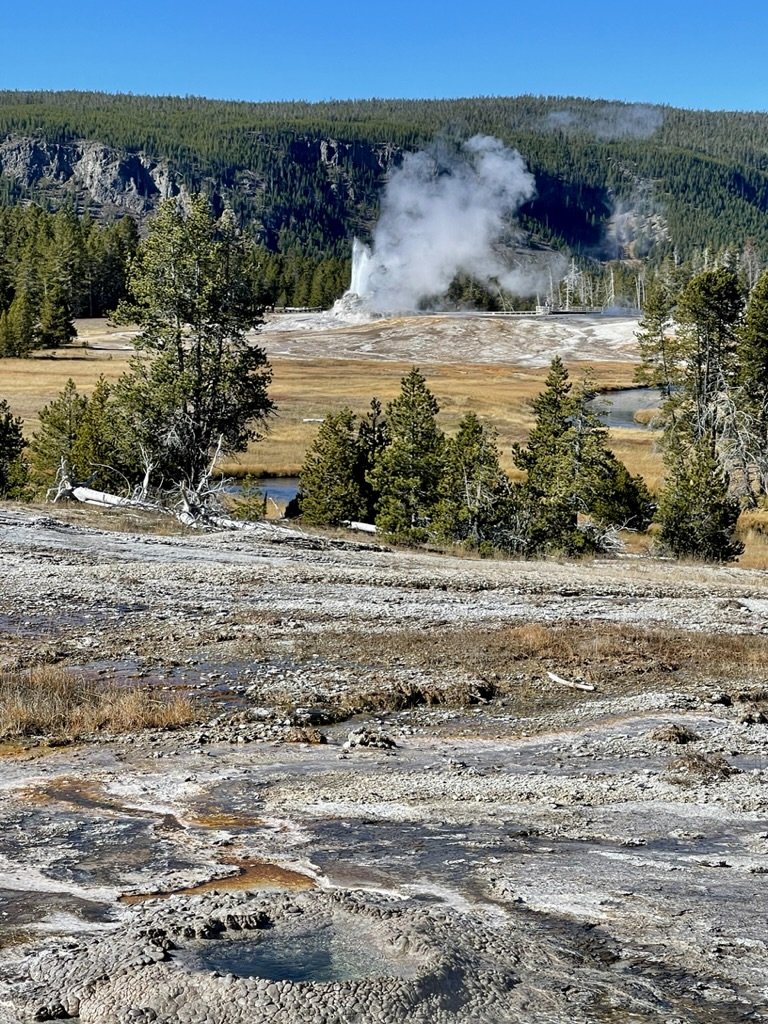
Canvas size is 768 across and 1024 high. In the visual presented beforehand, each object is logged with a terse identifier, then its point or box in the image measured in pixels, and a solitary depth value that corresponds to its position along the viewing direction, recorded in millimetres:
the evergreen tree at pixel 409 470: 43500
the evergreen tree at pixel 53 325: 130875
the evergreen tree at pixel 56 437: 49188
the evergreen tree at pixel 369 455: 45781
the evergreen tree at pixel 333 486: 45219
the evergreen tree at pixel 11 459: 48750
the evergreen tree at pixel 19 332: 122812
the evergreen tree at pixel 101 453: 45562
